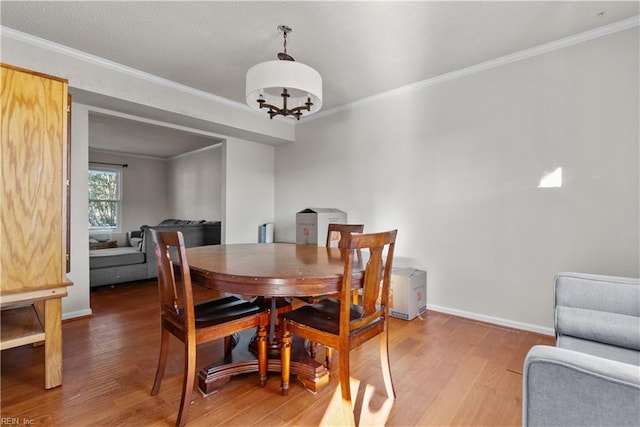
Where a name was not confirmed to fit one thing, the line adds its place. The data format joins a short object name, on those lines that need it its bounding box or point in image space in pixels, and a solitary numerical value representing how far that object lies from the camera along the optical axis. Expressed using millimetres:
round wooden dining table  1441
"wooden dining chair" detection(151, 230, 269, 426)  1481
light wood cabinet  1678
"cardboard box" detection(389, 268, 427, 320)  2928
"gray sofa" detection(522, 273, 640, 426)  689
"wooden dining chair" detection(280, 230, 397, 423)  1455
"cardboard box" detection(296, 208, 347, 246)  3711
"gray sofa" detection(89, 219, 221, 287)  4168
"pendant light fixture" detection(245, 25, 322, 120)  1914
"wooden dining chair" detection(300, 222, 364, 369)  2036
